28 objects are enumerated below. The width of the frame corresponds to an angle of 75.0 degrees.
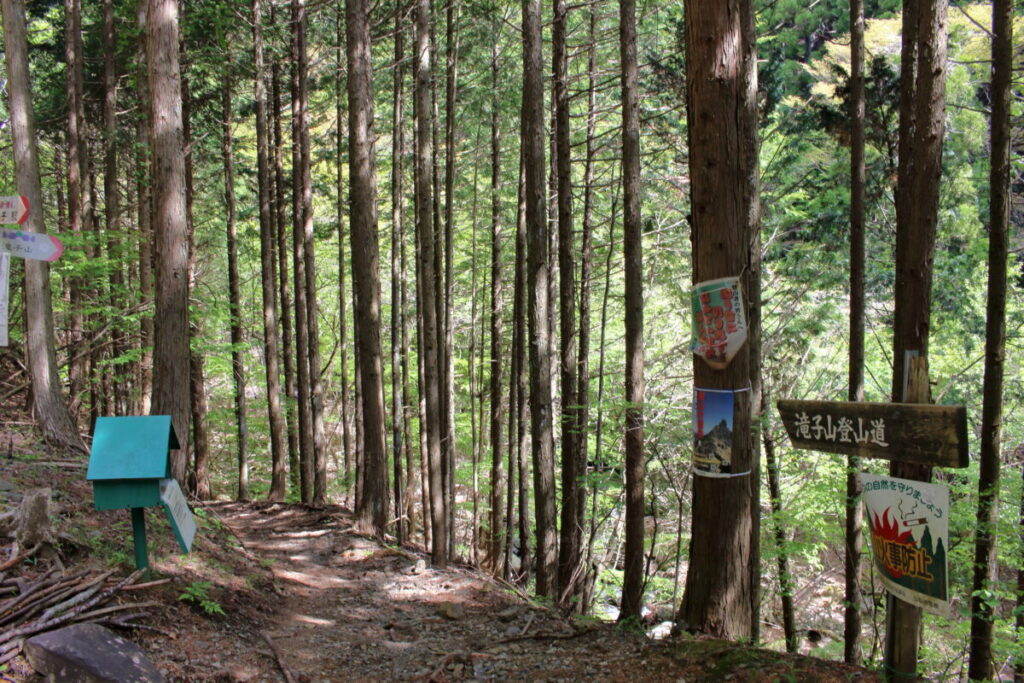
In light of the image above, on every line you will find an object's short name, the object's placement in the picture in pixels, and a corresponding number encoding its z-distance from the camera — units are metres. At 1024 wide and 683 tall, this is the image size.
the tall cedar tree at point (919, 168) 4.45
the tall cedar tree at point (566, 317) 9.21
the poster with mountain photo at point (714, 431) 3.94
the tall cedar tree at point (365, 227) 9.69
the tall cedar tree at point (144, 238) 12.34
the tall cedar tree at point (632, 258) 7.80
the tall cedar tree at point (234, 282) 14.25
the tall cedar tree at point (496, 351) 13.36
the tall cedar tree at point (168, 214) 7.10
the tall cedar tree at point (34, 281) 8.42
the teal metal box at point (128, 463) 4.62
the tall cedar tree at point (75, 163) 12.27
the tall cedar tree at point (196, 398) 14.17
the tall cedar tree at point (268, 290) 13.06
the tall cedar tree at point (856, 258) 8.90
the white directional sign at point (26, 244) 5.48
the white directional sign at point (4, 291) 5.19
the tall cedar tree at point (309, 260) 12.68
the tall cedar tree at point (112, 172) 12.60
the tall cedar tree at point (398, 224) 13.55
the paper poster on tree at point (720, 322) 3.86
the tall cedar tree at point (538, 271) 8.90
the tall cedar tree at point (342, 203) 15.03
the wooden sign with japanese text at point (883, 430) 3.04
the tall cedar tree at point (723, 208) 3.98
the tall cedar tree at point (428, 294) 10.23
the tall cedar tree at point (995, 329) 6.71
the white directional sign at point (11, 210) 5.36
